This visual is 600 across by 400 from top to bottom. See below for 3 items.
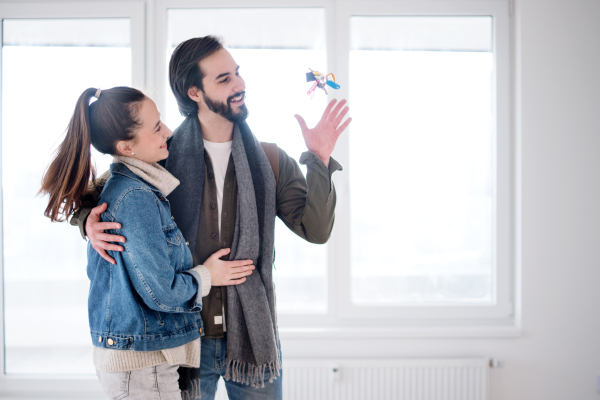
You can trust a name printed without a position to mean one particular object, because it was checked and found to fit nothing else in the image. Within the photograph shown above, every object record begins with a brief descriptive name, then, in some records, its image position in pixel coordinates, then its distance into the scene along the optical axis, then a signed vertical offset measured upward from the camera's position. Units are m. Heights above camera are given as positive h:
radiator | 2.01 -1.00
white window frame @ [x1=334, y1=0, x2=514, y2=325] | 2.10 +0.04
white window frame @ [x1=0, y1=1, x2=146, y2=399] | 2.11 +0.76
